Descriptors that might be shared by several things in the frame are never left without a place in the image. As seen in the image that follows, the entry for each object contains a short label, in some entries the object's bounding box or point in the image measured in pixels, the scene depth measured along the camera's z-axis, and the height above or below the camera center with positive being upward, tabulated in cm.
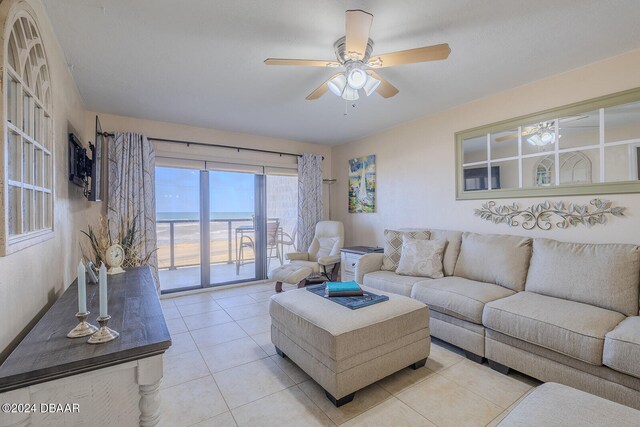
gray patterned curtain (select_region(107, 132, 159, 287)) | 356 +34
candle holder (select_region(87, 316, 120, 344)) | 109 -47
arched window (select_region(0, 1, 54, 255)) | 111 +38
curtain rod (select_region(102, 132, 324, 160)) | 383 +101
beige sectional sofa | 168 -69
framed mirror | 231 +56
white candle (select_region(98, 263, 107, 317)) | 113 -31
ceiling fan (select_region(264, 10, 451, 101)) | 162 +103
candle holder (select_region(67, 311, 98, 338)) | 114 -46
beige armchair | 397 -73
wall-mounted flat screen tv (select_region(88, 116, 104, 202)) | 245 +31
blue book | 231 -60
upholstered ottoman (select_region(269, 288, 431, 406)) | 178 -85
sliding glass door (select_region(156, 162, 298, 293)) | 423 -14
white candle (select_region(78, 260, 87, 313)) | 113 -30
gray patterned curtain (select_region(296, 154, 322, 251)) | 498 +29
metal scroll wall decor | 240 -2
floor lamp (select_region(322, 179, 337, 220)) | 538 +60
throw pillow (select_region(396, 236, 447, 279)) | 301 -49
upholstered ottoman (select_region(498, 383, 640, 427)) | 102 -74
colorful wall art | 459 +48
